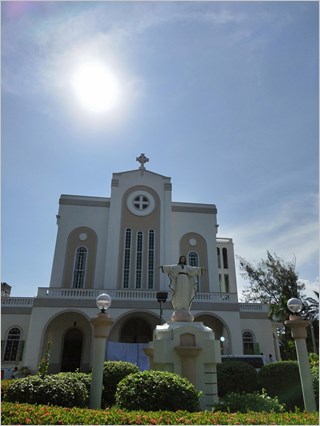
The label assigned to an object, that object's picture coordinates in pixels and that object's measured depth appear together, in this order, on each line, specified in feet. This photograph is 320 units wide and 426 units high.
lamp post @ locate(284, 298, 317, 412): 24.80
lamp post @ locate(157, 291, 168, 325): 55.72
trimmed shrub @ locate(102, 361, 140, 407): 33.19
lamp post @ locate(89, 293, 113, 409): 23.33
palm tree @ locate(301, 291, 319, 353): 113.04
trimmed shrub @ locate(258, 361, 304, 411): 34.12
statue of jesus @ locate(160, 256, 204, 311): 30.55
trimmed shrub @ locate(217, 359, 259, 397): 36.40
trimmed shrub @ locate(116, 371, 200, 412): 20.58
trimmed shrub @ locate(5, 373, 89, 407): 22.49
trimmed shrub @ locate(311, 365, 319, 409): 31.80
